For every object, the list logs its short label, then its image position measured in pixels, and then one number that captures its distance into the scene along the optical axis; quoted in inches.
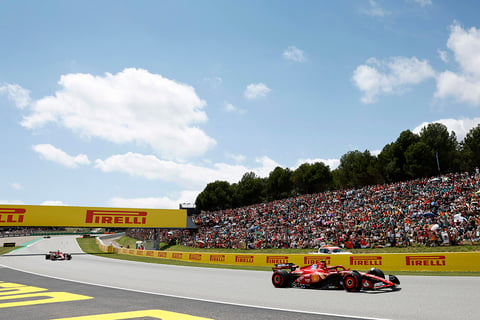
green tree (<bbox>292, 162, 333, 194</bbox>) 3321.9
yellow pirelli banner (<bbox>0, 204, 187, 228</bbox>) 1804.9
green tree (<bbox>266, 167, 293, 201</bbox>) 3624.5
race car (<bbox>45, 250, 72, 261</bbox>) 1277.8
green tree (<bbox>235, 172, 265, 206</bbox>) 3843.5
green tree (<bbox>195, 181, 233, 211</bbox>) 4087.1
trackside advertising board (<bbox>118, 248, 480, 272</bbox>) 690.2
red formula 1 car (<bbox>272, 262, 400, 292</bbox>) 440.8
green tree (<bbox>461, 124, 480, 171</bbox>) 2359.7
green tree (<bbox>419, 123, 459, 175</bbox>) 2425.0
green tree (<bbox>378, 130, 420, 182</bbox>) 2524.6
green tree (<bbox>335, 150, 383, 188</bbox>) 2755.9
